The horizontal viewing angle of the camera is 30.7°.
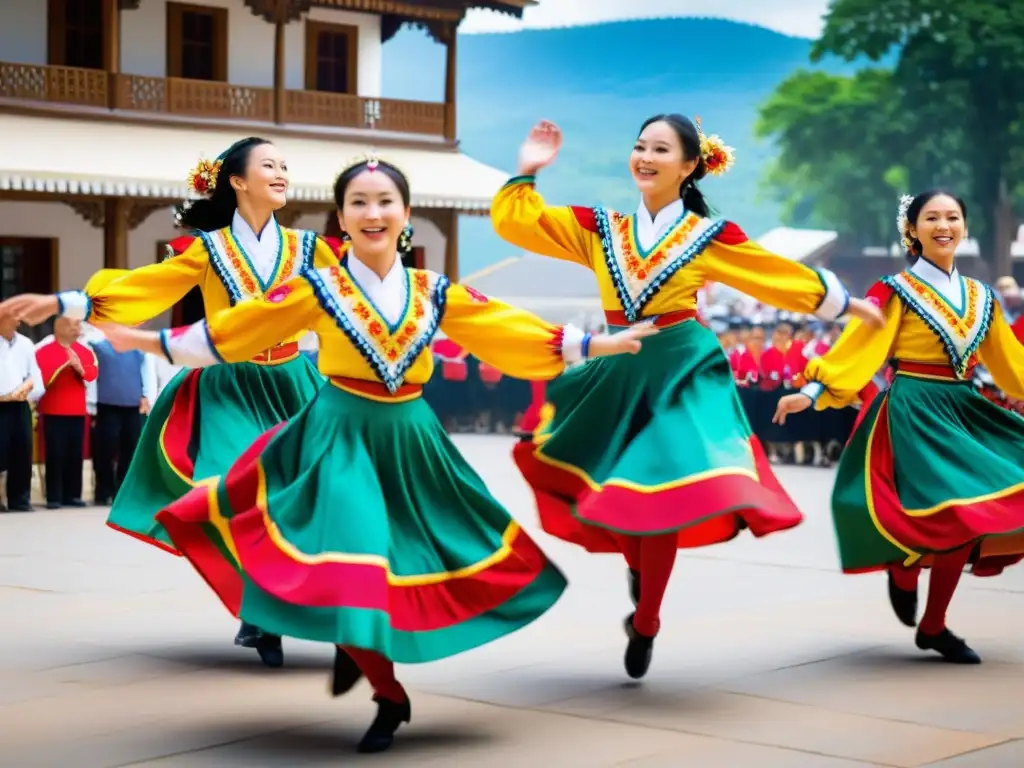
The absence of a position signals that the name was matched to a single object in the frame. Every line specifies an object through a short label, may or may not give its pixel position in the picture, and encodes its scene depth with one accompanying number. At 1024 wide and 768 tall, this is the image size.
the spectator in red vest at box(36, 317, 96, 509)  13.08
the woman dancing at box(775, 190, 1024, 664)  6.70
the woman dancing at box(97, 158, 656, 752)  5.24
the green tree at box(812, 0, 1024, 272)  39.78
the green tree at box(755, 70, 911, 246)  42.94
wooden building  21.28
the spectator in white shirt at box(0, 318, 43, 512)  12.60
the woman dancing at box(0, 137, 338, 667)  6.60
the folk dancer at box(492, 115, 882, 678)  6.04
